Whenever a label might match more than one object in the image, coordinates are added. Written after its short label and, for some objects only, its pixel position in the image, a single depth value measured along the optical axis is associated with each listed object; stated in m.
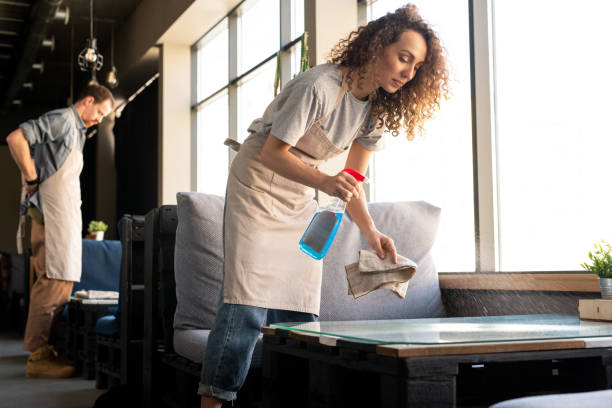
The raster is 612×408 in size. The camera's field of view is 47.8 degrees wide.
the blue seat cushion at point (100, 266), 4.34
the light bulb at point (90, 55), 5.52
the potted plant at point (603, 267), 1.80
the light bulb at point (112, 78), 6.03
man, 3.60
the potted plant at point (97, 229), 5.48
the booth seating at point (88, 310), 3.58
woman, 1.63
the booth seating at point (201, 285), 2.17
